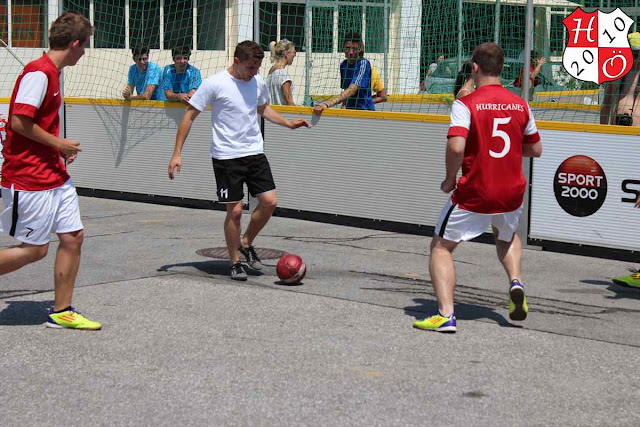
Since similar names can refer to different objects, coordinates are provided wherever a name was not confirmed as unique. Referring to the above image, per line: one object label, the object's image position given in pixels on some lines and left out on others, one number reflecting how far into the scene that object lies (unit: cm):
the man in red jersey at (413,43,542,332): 655
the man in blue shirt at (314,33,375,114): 1180
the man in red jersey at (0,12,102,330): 621
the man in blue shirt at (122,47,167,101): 1347
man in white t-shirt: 838
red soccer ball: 797
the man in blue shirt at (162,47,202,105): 1291
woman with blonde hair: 1233
